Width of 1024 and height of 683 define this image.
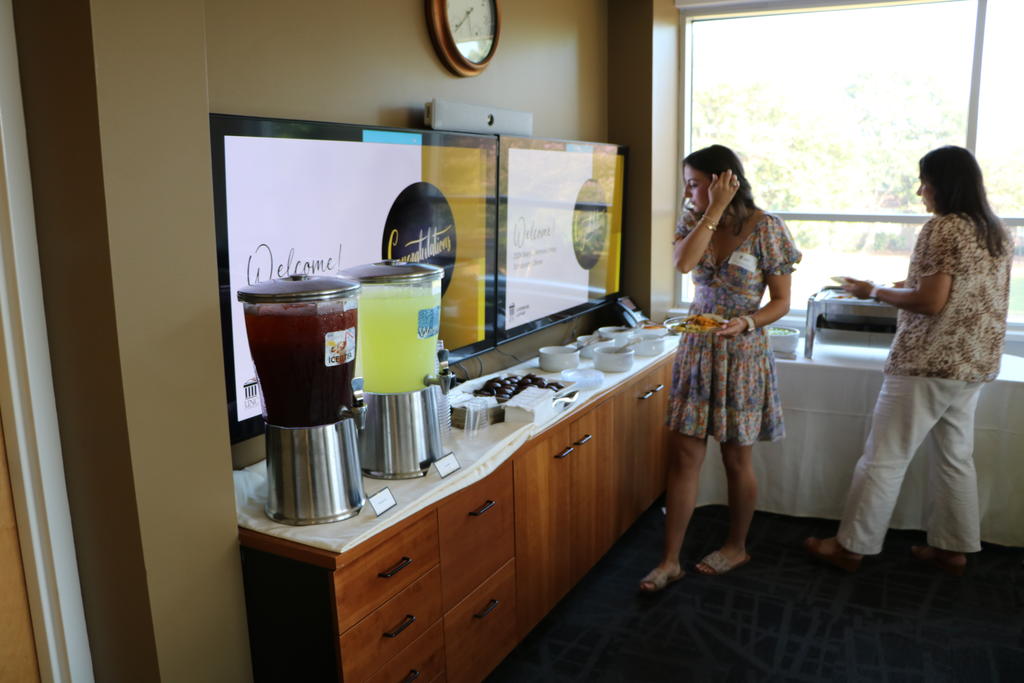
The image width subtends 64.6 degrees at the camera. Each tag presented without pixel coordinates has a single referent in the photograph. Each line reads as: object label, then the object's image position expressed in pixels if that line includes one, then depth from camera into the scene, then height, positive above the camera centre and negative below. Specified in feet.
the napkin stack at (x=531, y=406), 7.25 -1.77
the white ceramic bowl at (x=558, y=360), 9.43 -1.75
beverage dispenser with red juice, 4.96 -1.13
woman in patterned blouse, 8.38 -1.74
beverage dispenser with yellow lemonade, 5.78 -1.13
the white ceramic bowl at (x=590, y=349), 10.39 -1.81
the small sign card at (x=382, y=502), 5.39 -1.94
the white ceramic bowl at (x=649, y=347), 10.55 -1.80
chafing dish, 10.69 -1.51
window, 11.76 +1.41
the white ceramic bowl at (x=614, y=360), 9.55 -1.79
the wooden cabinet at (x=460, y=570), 5.14 -2.75
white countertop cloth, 5.13 -2.00
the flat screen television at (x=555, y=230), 9.21 -0.28
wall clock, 8.05 +1.84
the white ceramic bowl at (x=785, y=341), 10.61 -1.77
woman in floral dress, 8.30 -1.40
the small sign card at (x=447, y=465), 6.09 -1.92
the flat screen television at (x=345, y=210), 5.62 +0.01
